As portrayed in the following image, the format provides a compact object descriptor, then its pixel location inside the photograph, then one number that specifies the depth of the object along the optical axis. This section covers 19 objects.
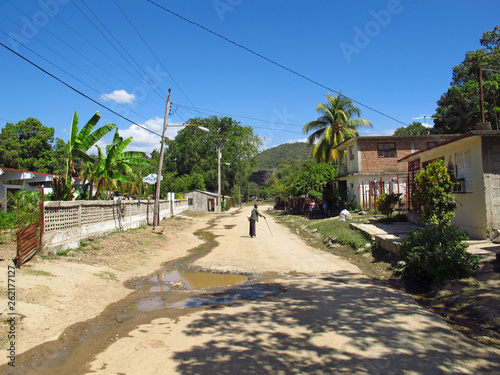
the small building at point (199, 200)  47.34
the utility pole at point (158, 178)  20.66
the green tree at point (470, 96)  28.84
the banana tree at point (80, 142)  12.45
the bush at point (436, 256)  7.47
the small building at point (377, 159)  26.57
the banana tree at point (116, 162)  14.04
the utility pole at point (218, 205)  49.59
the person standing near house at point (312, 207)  30.11
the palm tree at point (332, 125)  34.53
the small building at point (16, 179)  21.67
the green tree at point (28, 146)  35.99
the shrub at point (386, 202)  17.83
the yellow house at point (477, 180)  10.28
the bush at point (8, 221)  11.53
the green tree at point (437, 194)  10.15
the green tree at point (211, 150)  64.81
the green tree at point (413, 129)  56.84
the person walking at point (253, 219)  17.44
